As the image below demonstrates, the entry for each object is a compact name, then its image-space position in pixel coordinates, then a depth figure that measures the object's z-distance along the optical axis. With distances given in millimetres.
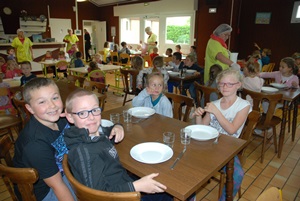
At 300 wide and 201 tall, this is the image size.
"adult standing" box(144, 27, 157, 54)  8117
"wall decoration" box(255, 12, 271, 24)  6447
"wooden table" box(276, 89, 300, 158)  2531
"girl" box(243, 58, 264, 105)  2857
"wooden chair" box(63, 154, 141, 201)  760
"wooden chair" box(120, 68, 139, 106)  4021
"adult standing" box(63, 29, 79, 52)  8509
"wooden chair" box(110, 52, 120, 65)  7973
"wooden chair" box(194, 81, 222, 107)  2515
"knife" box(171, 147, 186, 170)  1151
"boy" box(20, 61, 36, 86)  3416
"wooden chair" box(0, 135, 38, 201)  890
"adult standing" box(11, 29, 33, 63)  6047
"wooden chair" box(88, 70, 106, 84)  4434
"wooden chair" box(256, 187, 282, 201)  723
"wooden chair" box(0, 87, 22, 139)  2480
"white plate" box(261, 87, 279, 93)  2861
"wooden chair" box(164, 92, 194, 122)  2082
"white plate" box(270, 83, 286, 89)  3066
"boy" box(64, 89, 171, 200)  917
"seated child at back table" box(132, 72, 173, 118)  2127
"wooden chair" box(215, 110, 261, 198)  1630
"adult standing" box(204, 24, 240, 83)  3314
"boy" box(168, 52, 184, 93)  4707
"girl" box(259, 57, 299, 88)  3191
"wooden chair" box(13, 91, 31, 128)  2232
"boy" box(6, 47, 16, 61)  6059
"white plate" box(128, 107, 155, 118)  1842
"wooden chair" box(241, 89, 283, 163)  2285
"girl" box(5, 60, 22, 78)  4230
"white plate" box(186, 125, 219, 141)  1445
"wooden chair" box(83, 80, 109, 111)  2312
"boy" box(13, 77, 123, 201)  1068
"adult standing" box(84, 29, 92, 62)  10822
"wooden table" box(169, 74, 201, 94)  3747
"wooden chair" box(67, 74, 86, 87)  3053
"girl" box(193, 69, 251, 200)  1654
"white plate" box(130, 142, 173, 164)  1208
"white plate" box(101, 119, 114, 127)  1657
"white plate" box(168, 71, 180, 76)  4027
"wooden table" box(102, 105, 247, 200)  1028
